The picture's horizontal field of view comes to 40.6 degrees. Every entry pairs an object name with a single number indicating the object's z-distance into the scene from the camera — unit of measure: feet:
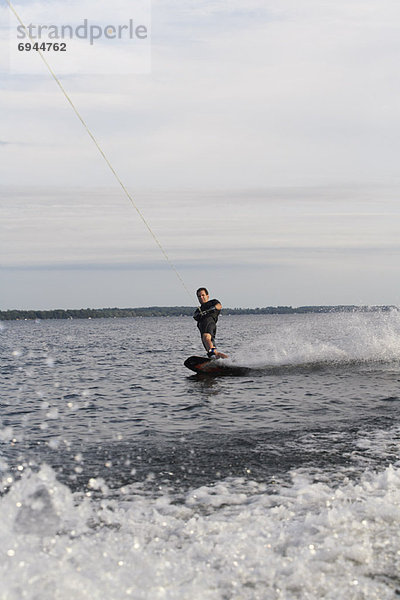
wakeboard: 65.00
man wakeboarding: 60.23
